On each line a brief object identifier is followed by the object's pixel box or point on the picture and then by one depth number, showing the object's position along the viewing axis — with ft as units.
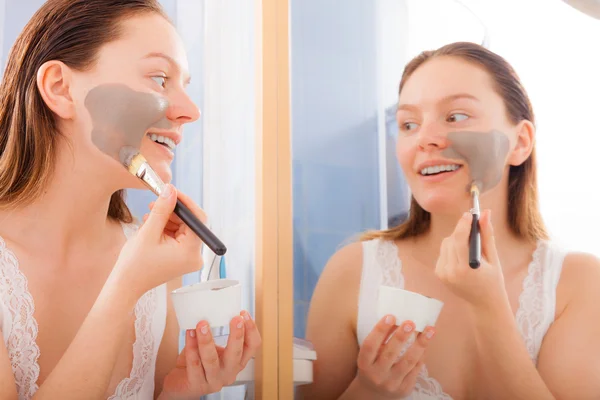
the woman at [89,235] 2.58
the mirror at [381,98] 3.28
